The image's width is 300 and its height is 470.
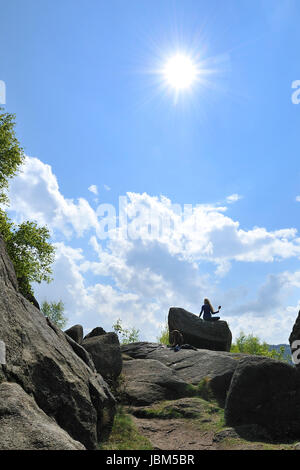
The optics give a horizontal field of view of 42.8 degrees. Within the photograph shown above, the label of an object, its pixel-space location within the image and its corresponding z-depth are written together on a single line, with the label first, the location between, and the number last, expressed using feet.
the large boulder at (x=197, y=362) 74.95
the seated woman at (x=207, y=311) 115.14
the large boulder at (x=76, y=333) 77.05
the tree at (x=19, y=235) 98.12
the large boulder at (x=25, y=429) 26.86
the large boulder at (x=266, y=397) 51.11
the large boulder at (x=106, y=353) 73.36
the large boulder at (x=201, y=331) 112.06
